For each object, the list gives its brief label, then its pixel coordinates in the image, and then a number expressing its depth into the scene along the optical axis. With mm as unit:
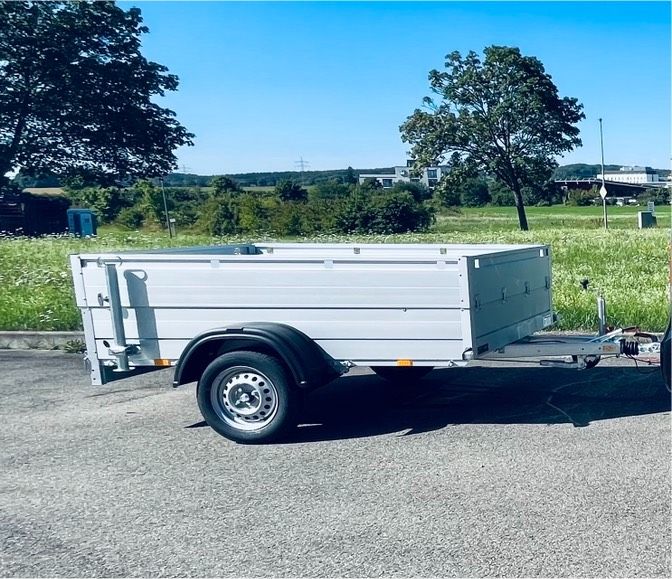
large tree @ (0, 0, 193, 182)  46312
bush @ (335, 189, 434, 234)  46906
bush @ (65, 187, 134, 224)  55344
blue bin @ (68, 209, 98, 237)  38781
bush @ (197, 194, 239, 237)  40062
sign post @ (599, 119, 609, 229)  43356
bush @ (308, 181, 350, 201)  50938
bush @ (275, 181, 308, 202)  50906
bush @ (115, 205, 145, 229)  48222
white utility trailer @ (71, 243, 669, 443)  6188
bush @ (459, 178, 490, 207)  73300
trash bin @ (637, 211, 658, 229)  41000
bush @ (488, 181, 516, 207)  78581
